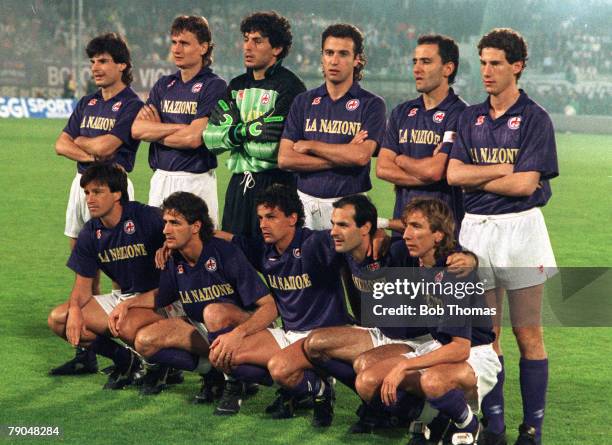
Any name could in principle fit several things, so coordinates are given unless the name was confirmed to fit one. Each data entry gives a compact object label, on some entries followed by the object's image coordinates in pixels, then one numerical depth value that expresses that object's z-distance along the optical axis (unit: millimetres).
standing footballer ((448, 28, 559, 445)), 9484
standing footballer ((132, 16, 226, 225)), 13047
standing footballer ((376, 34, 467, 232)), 10898
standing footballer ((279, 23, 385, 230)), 11648
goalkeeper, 12320
